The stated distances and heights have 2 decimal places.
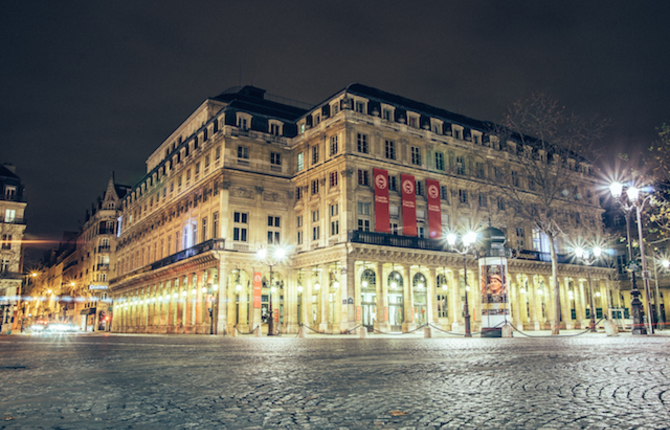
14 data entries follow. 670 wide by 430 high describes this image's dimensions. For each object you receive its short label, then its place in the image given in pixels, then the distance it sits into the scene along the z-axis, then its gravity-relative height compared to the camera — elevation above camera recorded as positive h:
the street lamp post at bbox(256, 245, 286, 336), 46.62 +4.48
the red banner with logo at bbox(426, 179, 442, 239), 47.94 +8.61
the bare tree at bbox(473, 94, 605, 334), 33.16 +9.75
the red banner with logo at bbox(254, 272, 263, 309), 45.25 +1.70
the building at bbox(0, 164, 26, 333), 67.44 +9.69
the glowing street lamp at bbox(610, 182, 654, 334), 24.89 +1.29
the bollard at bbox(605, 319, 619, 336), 28.61 -1.19
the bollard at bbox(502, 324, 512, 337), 27.67 -1.19
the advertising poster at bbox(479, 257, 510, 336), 28.66 +0.72
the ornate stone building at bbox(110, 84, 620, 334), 44.38 +7.86
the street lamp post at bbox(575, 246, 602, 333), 37.52 +3.70
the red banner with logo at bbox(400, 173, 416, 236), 46.06 +8.66
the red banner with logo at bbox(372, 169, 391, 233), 44.38 +8.66
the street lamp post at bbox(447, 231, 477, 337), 30.94 +3.92
